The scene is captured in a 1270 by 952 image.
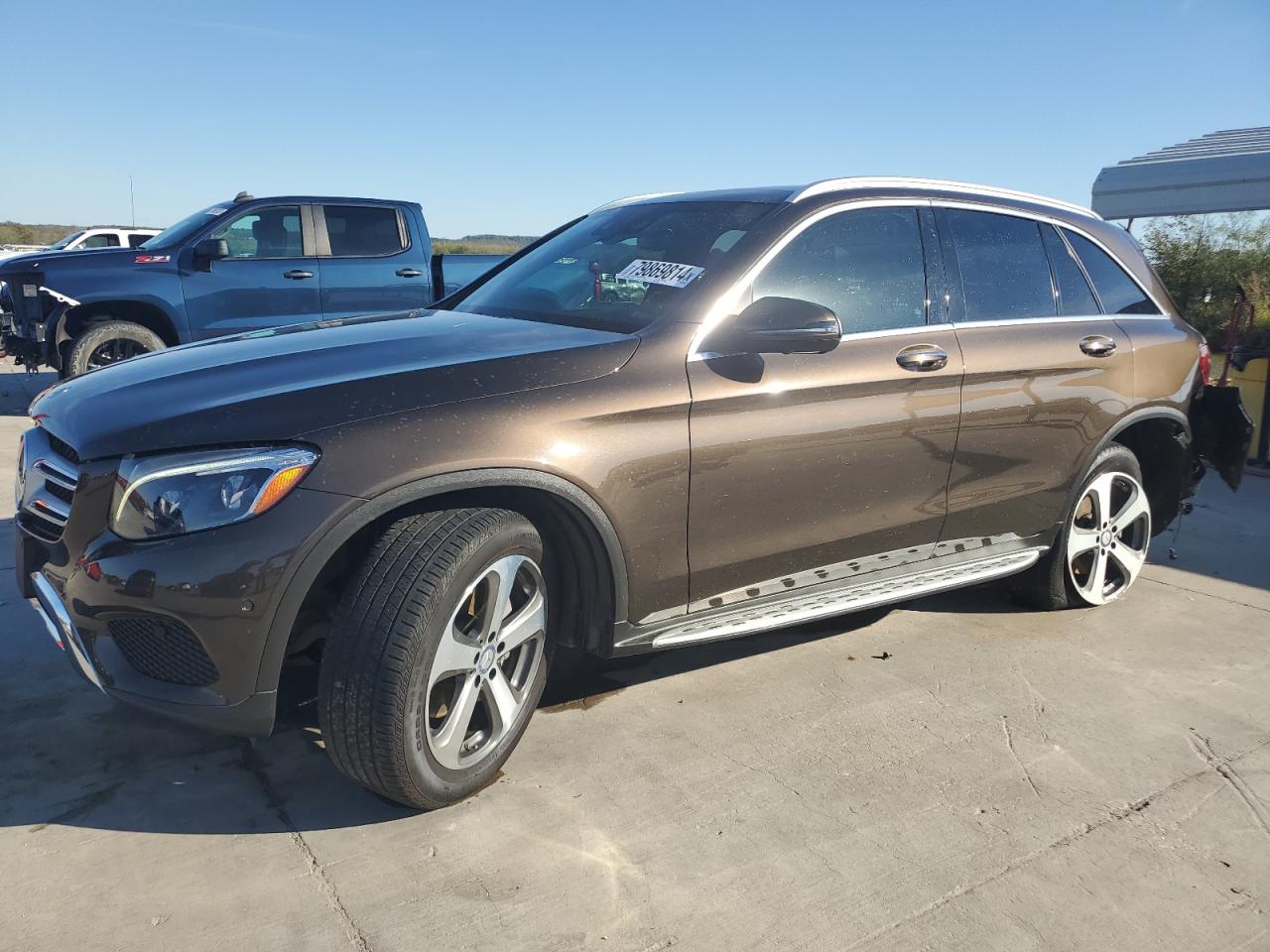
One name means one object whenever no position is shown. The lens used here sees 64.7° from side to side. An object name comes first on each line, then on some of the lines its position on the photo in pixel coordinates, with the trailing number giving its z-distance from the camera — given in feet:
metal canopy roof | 36.50
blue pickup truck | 26.99
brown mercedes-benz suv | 7.82
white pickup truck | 60.18
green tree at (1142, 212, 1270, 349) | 37.42
